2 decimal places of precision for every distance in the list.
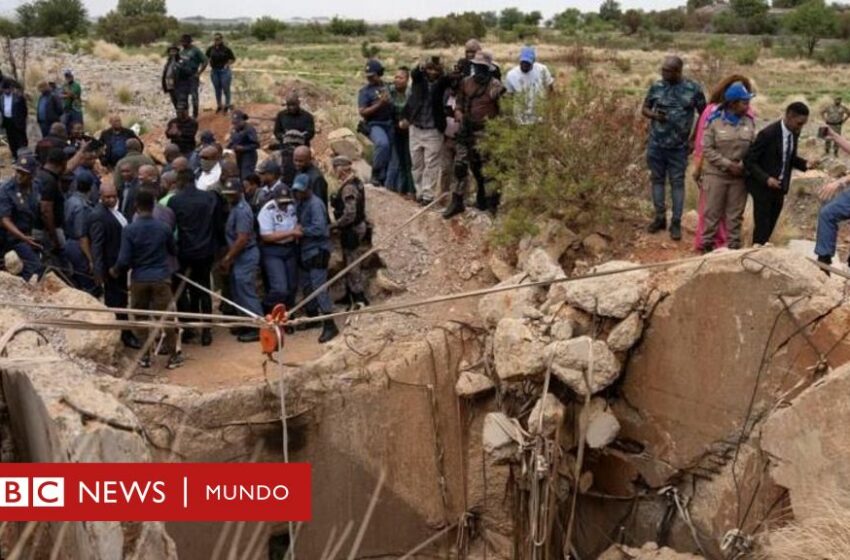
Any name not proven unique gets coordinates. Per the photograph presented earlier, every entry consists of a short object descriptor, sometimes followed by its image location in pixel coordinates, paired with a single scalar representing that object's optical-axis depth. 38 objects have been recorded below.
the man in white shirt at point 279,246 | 9.01
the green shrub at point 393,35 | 54.09
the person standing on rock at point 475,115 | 9.59
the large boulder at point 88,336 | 7.61
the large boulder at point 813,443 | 5.80
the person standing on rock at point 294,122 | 10.98
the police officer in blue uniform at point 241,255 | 8.82
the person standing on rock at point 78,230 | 9.25
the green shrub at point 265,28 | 54.81
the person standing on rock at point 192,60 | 14.48
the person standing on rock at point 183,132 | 11.76
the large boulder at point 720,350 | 6.49
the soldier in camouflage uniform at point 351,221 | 9.42
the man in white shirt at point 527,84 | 9.38
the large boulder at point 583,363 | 7.28
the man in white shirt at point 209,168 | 9.52
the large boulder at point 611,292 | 7.37
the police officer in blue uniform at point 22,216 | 9.09
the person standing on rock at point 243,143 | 11.60
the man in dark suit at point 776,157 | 7.68
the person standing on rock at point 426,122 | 10.12
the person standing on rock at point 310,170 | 9.07
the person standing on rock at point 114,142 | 12.05
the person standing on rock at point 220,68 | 15.00
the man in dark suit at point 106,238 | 8.39
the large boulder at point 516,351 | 7.39
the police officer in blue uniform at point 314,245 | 9.02
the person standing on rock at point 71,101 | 14.30
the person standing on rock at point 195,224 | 8.65
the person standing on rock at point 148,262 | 8.05
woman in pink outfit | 8.07
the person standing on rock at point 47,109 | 14.05
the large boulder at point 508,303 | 8.05
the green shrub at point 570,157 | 9.23
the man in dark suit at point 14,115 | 13.88
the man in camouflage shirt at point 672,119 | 8.57
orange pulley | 6.53
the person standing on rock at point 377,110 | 11.08
